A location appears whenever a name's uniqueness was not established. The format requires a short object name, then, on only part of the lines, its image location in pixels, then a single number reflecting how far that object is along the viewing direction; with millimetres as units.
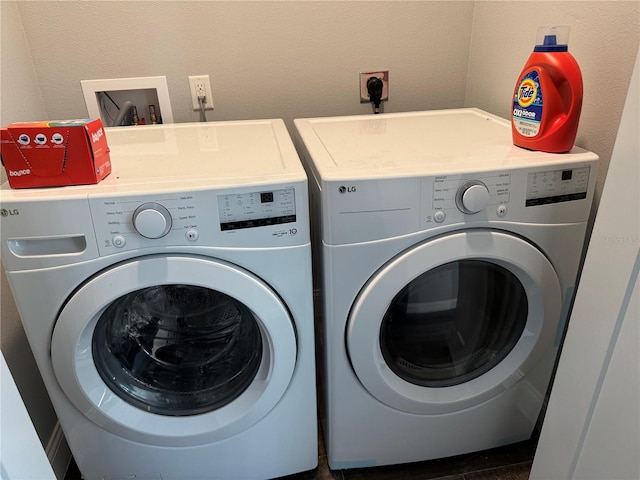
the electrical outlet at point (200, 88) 1457
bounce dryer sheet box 854
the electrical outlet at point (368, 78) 1550
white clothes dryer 941
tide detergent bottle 958
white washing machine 874
